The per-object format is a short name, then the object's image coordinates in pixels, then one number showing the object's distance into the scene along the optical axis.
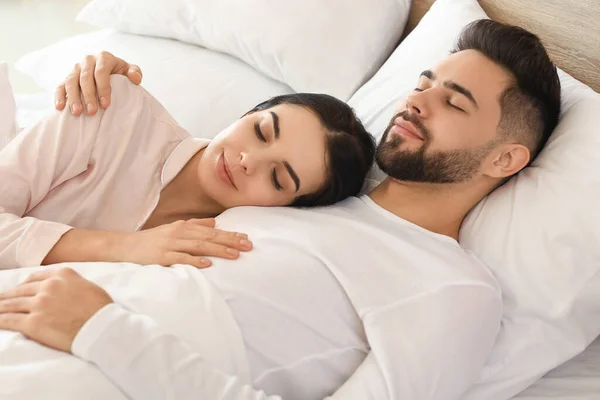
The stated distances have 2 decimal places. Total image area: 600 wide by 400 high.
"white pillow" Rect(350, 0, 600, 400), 1.21
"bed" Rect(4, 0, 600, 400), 1.31
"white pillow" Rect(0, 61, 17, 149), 1.49
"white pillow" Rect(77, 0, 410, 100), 1.84
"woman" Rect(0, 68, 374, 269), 1.18
